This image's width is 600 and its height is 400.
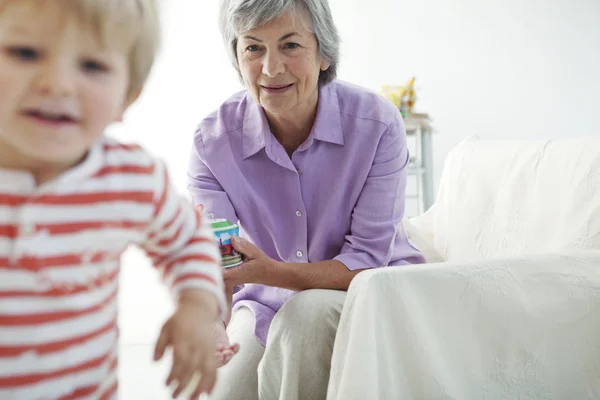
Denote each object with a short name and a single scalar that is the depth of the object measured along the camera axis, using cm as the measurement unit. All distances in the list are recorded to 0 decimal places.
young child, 52
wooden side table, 315
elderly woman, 140
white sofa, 110
